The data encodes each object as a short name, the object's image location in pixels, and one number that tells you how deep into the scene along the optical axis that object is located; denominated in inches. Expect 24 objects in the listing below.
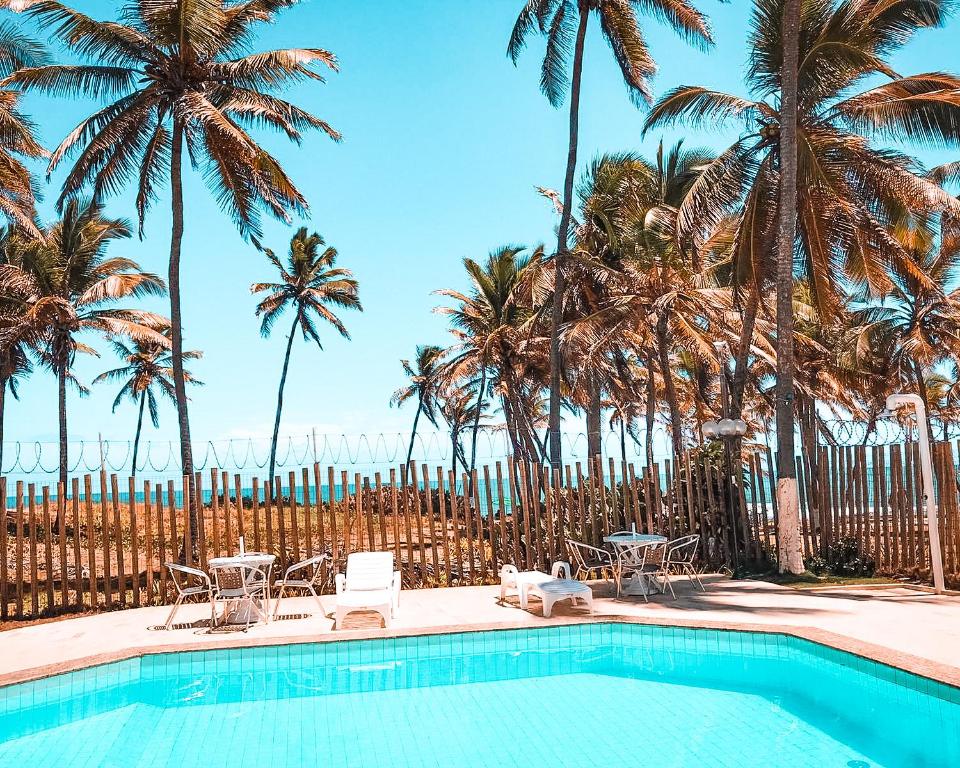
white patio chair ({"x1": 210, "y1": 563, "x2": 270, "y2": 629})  340.2
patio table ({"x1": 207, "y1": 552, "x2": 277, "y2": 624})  338.6
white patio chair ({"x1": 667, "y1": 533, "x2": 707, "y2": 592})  469.1
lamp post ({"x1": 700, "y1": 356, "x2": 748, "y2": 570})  472.7
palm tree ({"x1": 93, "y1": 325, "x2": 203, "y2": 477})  1367.6
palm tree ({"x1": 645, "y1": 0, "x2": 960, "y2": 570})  455.8
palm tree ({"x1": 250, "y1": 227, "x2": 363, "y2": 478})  1156.0
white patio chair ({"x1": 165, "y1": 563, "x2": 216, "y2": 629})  425.9
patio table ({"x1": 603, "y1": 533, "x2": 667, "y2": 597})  381.1
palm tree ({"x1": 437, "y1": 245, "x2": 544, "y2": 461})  948.0
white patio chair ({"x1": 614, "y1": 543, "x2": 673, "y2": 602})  387.2
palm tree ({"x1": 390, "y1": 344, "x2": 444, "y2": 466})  1482.5
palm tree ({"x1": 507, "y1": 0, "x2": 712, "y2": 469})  617.0
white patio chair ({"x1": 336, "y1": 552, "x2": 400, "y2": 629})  333.4
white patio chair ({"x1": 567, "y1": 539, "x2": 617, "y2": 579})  459.2
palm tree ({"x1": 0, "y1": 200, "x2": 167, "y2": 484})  765.3
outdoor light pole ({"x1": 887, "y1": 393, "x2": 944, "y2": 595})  369.7
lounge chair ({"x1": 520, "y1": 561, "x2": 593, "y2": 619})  345.4
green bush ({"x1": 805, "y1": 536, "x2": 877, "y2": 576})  444.8
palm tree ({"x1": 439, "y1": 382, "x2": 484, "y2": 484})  1383.9
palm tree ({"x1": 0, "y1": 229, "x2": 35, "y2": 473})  783.1
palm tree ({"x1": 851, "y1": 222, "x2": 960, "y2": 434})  772.6
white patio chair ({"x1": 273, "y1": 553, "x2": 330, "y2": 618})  427.3
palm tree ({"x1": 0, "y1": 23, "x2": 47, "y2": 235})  477.7
